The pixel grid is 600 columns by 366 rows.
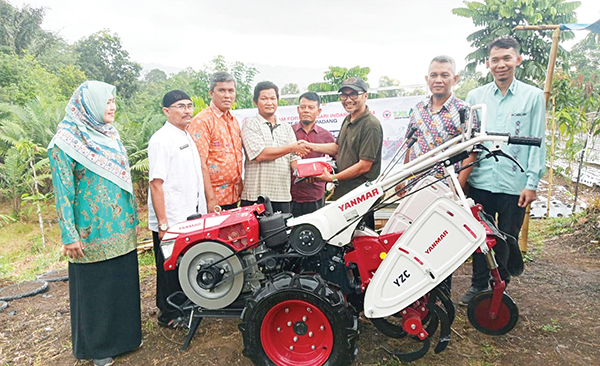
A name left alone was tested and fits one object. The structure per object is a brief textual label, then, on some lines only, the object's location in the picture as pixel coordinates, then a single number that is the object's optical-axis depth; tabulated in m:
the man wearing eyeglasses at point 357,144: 3.42
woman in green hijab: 2.47
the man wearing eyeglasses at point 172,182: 2.96
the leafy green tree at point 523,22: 13.14
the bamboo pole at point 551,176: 6.94
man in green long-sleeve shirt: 3.04
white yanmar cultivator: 2.31
